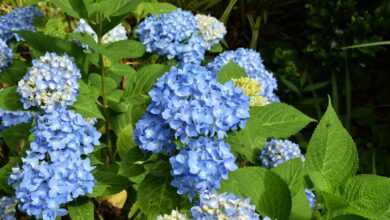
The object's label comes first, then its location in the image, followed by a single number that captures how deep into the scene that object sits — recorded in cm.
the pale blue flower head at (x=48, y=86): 189
